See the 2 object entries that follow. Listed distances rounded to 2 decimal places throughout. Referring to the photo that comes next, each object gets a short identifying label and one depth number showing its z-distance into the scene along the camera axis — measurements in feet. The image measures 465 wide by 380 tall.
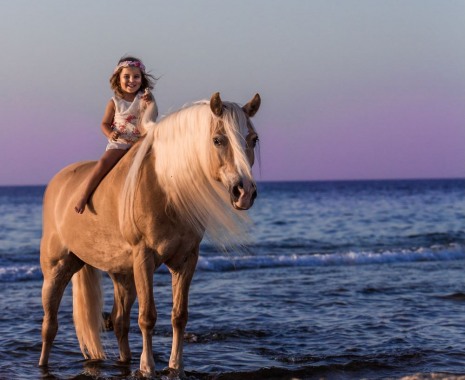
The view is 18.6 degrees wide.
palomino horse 28.32
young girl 34.35
